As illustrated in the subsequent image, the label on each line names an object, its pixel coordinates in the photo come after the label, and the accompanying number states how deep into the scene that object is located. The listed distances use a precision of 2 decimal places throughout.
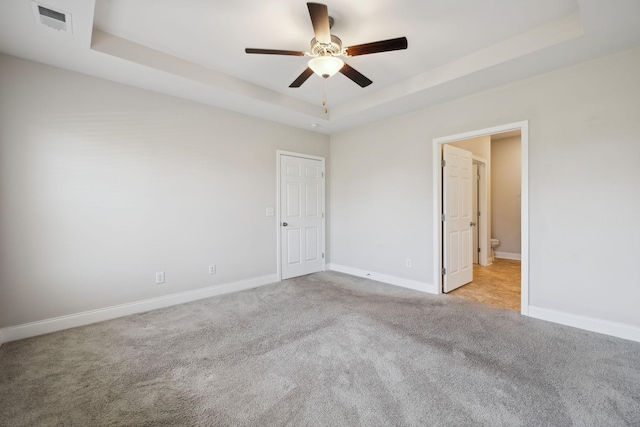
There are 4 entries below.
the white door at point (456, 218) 3.79
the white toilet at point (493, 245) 5.97
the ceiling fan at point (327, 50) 1.93
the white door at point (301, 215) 4.54
